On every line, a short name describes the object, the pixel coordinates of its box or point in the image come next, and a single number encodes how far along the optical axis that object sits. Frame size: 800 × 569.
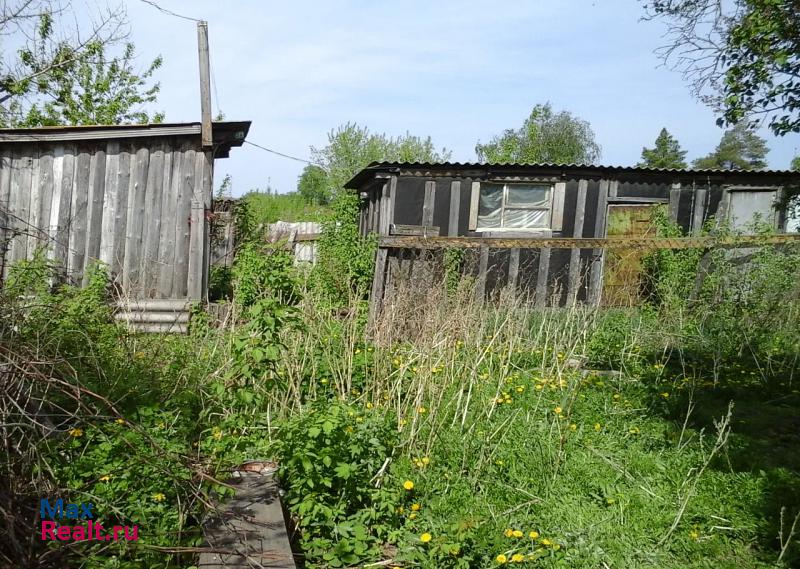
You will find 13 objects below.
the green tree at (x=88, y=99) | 17.22
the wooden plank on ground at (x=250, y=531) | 2.65
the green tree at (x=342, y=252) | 10.16
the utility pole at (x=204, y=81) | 8.00
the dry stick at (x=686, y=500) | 3.26
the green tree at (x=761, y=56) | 4.76
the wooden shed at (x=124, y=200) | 7.91
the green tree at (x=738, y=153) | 47.91
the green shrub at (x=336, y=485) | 3.11
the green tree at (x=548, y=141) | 33.56
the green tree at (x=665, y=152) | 48.50
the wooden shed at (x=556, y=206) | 10.76
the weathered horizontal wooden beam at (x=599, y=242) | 7.88
